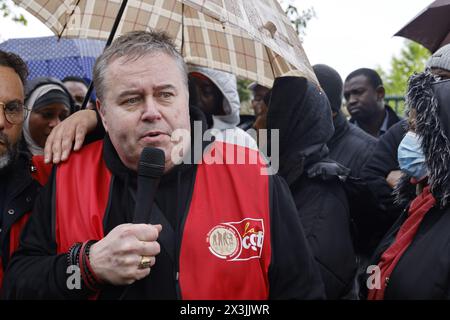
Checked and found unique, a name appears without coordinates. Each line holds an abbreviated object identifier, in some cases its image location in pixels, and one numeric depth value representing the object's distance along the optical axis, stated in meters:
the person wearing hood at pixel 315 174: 3.03
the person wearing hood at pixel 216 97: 4.13
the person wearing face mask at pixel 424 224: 2.59
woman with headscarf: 4.31
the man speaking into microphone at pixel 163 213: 2.34
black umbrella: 4.27
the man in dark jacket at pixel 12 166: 2.66
